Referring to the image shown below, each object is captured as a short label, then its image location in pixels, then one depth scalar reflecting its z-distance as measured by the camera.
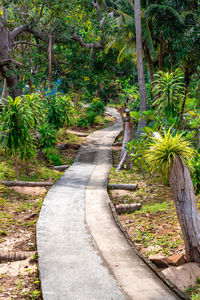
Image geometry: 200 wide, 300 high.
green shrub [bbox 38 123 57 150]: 12.76
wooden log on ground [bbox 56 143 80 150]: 16.85
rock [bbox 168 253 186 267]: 5.09
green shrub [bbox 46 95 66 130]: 14.80
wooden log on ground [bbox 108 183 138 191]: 10.24
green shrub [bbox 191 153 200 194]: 6.82
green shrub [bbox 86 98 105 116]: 24.87
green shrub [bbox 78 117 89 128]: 22.97
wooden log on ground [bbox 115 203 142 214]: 8.36
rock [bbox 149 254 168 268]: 5.15
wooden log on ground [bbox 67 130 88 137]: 20.34
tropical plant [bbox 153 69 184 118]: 9.50
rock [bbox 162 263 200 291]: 4.64
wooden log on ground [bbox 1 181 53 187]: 9.92
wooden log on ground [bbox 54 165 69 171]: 12.88
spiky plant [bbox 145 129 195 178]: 5.15
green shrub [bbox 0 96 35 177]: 9.79
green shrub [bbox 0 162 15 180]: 10.80
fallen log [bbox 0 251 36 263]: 5.20
